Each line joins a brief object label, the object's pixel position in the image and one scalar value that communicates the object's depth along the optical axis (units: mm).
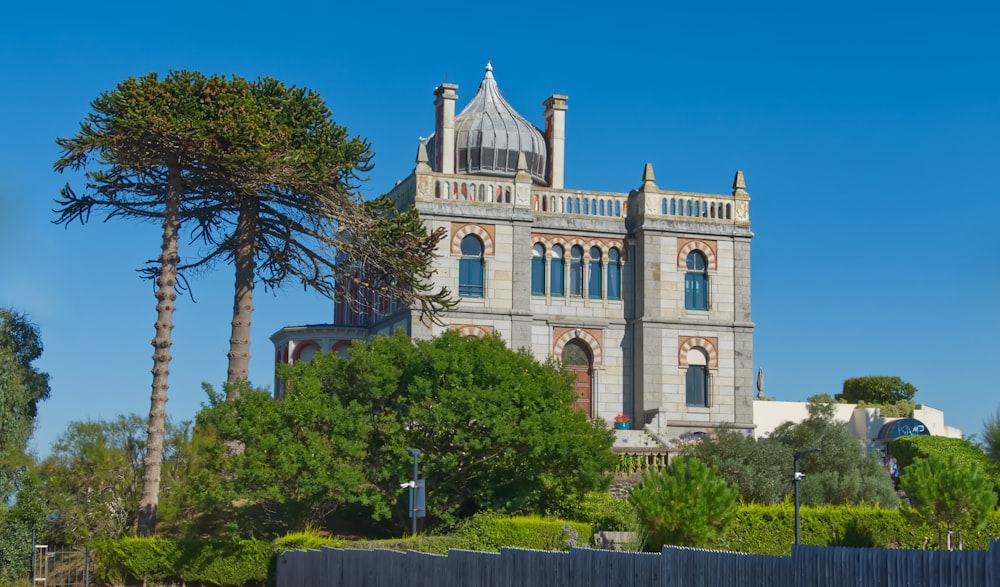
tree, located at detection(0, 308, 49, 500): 45594
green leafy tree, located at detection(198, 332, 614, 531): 37625
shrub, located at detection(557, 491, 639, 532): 36906
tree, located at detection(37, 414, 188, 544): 39406
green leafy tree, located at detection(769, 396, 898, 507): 42188
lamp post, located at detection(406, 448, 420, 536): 34250
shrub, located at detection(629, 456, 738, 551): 32906
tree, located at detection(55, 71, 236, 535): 39844
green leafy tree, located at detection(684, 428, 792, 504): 41688
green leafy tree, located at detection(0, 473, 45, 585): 38012
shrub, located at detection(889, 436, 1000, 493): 51656
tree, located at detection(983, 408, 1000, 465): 46844
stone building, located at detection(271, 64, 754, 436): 51906
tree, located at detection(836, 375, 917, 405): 77375
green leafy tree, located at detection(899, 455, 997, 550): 35906
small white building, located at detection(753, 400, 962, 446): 59031
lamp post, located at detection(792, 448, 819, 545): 33750
